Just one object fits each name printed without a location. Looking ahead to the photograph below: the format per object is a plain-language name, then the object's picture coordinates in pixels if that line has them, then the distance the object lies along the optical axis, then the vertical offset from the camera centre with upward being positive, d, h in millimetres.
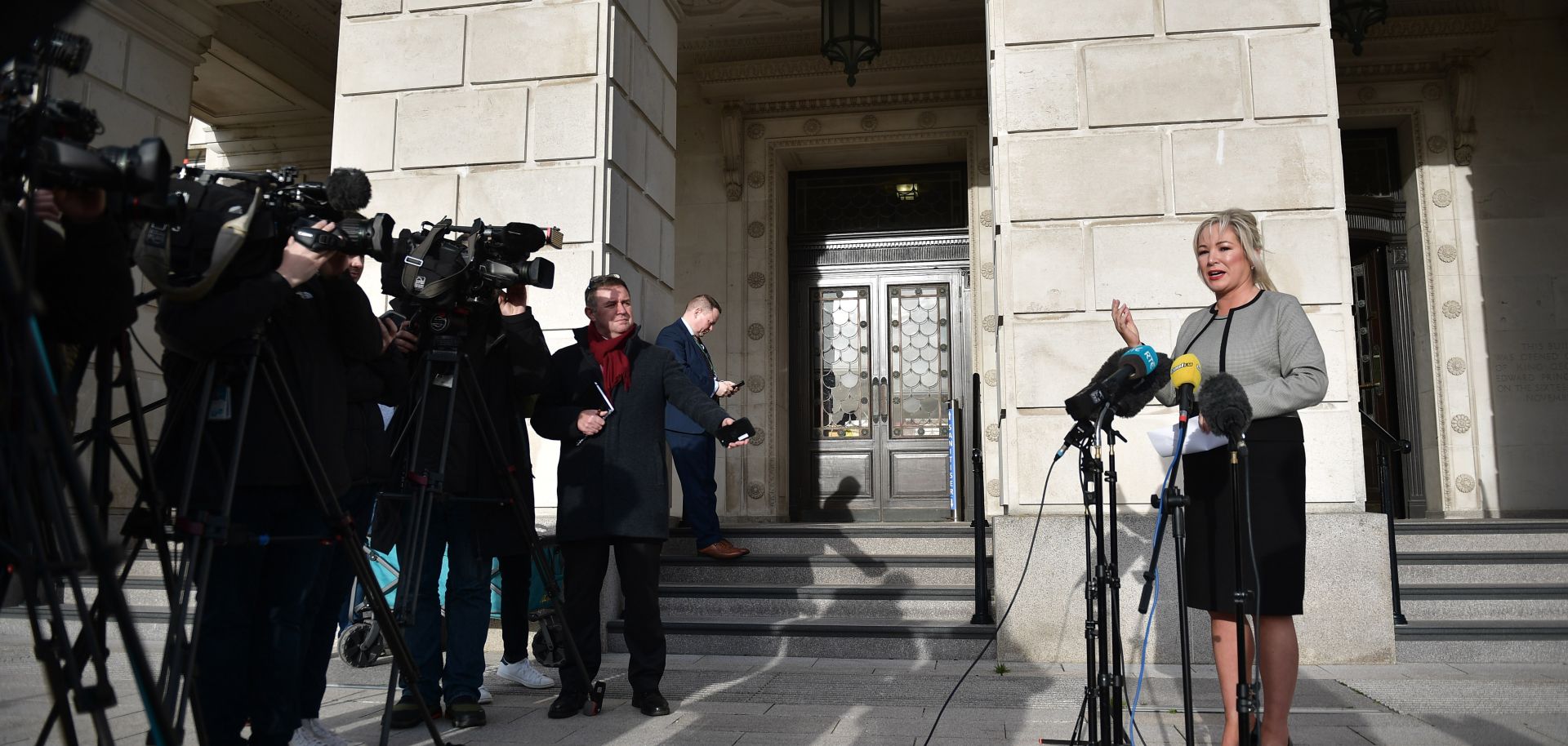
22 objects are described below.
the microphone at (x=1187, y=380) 2822 +267
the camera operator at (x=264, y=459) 2578 +62
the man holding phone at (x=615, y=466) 4180 +63
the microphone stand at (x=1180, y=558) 2689 -203
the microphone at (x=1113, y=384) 2957 +266
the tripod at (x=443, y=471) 3357 +38
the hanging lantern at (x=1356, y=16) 7477 +3244
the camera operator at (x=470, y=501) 3893 -70
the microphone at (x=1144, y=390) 3037 +257
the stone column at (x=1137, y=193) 5531 +1535
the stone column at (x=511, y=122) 6215 +2139
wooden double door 10086 +838
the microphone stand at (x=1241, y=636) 2717 -389
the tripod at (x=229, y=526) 2264 -100
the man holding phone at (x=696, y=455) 6473 +159
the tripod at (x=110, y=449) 2033 +65
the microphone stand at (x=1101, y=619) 3012 -387
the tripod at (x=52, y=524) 1340 -55
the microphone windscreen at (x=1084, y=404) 2951 +213
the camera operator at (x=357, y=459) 3418 +79
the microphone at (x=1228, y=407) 2693 +184
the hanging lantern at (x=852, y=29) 7777 +3267
